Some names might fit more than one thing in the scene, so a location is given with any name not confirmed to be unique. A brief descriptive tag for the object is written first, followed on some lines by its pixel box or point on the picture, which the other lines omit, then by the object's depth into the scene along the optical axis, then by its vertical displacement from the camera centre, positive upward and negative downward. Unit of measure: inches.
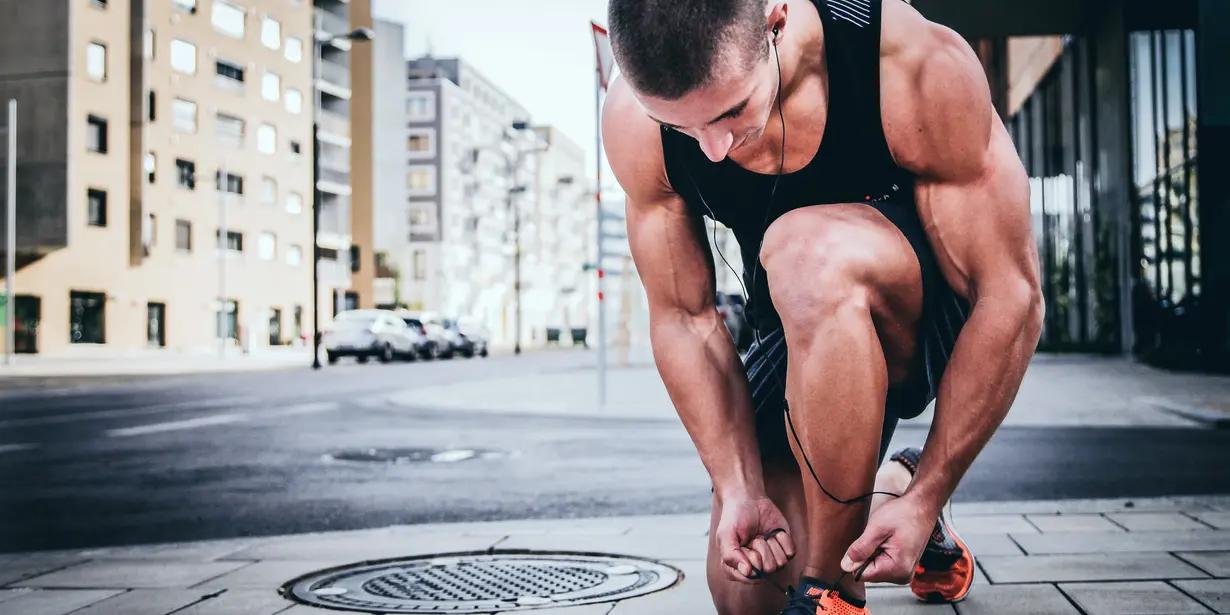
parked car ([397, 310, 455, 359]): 1497.3 -8.1
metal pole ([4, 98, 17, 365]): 1202.0 +102.2
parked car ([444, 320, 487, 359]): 1657.2 -14.9
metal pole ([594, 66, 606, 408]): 502.6 +7.4
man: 78.2 +5.4
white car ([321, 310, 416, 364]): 1310.3 -9.2
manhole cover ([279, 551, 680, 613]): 130.6 -30.0
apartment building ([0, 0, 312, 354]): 1507.1 +229.7
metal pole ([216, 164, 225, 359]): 1549.0 +102.1
